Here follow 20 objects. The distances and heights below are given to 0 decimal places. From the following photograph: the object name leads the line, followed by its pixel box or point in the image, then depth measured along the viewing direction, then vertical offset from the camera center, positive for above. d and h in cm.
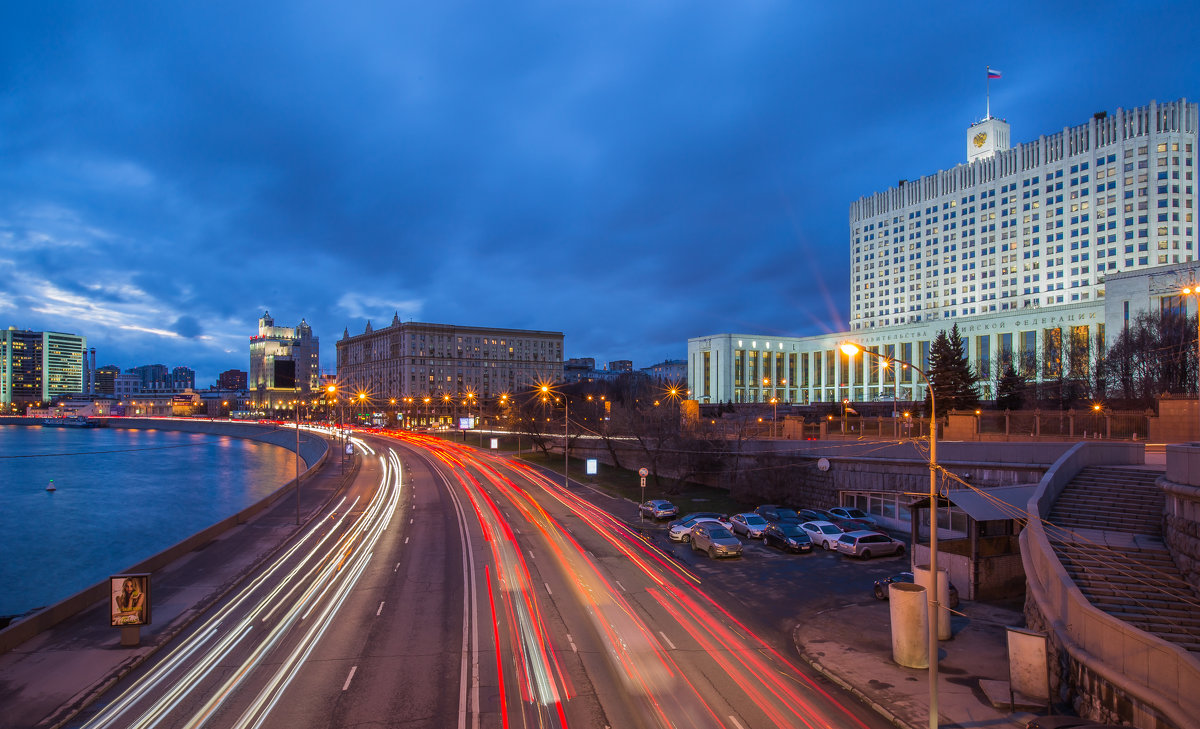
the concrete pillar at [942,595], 1772 -601
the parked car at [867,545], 2828 -705
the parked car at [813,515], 3362 -693
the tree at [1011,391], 6650 -68
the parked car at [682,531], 3237 -738
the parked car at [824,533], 2989 -693
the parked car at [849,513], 3419 -689
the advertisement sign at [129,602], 1706 -566
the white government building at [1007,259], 10669 +2475
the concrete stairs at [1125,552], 1458 -452
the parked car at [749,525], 3272 -719
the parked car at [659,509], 3922 -754
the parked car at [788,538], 2922 -703
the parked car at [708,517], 3449 -722
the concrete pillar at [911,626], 1592 -600
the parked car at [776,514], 3416 -699
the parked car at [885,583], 2195 -677
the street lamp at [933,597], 1193 -440
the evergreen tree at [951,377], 6656 +85
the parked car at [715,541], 2823 -692
